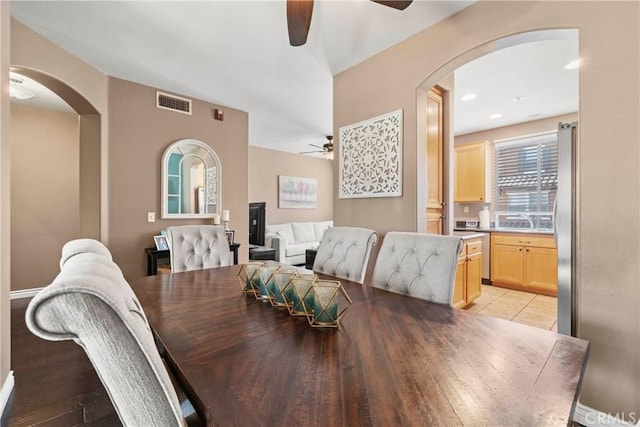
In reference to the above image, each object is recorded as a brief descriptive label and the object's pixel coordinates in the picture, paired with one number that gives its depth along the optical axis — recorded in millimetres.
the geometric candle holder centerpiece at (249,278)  1469
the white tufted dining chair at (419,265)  1442
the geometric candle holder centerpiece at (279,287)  1263
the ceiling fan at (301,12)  1599
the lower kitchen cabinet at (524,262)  3924
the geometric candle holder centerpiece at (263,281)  1362
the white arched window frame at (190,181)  3645
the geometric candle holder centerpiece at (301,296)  1140
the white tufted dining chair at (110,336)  459
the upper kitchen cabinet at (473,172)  4863
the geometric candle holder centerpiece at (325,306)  1050
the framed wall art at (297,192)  6723
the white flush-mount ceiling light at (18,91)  2854
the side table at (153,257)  3329
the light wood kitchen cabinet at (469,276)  3176
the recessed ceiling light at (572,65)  2804
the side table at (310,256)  4377
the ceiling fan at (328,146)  5708
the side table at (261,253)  4930
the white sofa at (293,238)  5613
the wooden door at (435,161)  2842
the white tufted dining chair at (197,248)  2252
